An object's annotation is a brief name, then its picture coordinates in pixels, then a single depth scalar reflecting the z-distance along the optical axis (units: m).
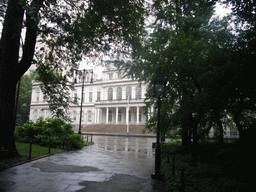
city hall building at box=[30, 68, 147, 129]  50.22
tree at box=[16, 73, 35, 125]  58.50
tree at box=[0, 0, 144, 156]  8.35
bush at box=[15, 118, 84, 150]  13.49
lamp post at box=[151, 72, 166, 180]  6.93
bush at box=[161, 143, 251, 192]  4.40
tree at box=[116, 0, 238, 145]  6.28
